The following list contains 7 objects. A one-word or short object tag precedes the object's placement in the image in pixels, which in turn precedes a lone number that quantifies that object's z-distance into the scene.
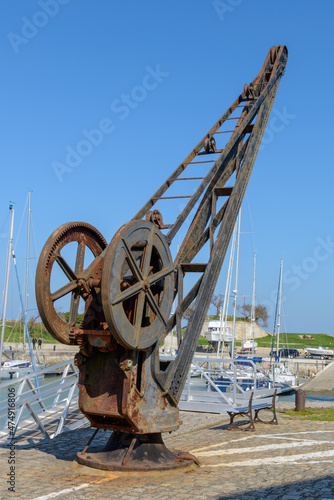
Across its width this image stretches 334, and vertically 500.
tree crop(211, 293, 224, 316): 76.86
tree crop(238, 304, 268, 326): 91.94
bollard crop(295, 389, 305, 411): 18.50
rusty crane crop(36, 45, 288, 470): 8.47
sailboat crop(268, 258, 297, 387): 36.50
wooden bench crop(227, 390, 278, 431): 14.02
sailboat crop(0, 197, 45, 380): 23.21
